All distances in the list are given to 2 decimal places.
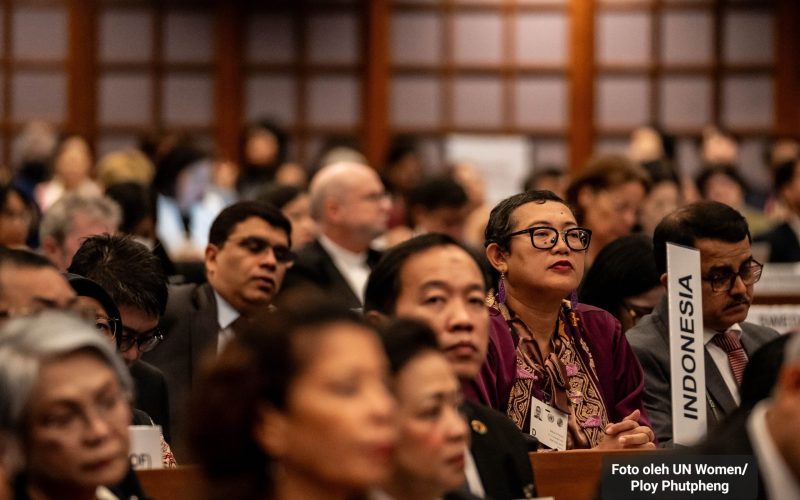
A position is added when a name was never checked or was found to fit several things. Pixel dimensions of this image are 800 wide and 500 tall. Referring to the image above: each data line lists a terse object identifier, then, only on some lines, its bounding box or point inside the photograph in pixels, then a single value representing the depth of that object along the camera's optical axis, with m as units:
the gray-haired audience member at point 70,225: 12.46
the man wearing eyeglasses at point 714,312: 9.95
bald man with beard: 14.83
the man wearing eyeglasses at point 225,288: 10.78
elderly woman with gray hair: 5.75
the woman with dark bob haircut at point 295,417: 5.00
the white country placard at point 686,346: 8.80
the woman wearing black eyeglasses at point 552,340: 9.12
